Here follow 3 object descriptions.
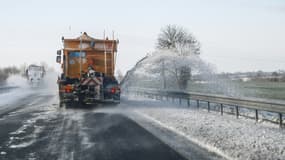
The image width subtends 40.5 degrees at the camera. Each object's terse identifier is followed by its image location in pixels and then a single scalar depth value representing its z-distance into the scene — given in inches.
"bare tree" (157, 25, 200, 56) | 1791.3
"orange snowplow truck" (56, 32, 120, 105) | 729.0
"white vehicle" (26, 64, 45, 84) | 2333.9
